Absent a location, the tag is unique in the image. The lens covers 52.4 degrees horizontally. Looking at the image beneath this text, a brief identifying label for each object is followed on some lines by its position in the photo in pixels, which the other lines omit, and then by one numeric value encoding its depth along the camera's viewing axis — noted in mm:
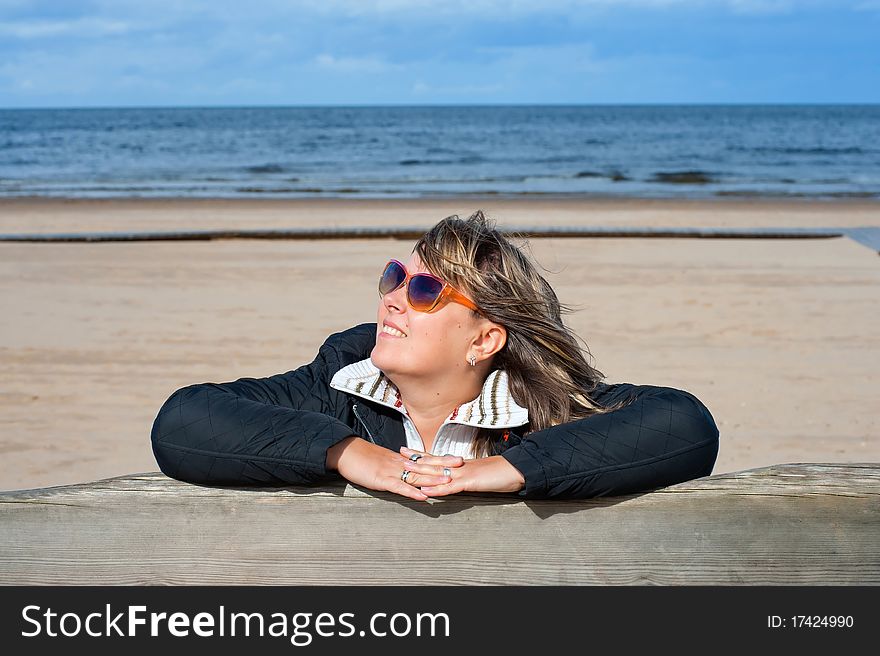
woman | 1585
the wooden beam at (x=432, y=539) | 1516
